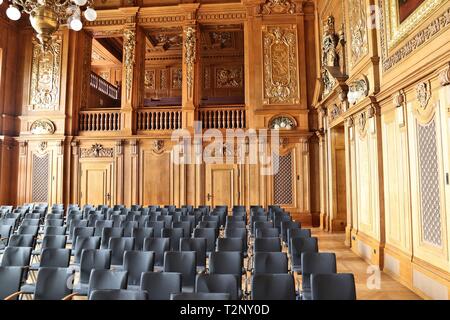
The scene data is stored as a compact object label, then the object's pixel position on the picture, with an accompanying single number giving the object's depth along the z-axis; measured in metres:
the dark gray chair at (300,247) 4.98
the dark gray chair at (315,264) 3.93
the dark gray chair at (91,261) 4.08
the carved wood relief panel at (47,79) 12.15
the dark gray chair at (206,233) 5.86
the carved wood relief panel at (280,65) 11.52
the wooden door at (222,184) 11.44
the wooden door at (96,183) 11.89
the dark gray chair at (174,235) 5.64
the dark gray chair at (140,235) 5.69
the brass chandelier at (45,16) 5.75
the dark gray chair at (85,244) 4.96
